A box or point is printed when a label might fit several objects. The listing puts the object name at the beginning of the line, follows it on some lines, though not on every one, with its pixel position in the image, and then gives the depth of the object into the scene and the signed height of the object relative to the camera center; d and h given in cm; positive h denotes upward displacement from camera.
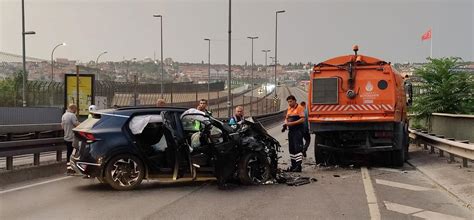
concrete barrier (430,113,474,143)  1670 -125
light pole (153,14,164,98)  5262 +522
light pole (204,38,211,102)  5470 +112
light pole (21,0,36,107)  3212 +293
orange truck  1339 -50
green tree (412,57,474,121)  2125 -4
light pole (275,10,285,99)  6151 +592
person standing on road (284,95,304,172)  1289 -105
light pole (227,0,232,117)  3291 +17
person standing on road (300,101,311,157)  1658 -140
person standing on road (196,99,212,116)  1387 -51
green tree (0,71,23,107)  3403 -72
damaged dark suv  986 -111
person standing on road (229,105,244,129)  1249 -73
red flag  4248 +372
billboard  1820 -26
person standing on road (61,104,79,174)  1218 -91
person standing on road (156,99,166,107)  1419 -47
